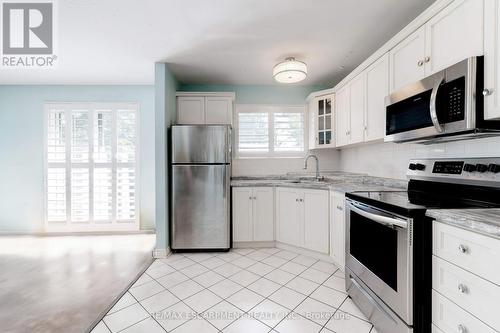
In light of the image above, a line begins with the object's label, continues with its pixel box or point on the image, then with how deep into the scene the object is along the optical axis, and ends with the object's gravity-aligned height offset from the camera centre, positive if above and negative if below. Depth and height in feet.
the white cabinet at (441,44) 4.09 +2.67
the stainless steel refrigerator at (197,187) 9.37 -0.95
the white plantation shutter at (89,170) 12.06 -0.30
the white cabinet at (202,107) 10.90 +2.83
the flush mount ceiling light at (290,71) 8.17 +3.50
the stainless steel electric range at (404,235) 4.04 -1.50
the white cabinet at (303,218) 8.43 -2.16
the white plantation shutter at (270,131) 11.95 +1.83
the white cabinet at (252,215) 9.84 -2.24
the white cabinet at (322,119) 10.41 +2.22
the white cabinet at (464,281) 3.01 -1.76
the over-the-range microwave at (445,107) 3.99 +1.21
